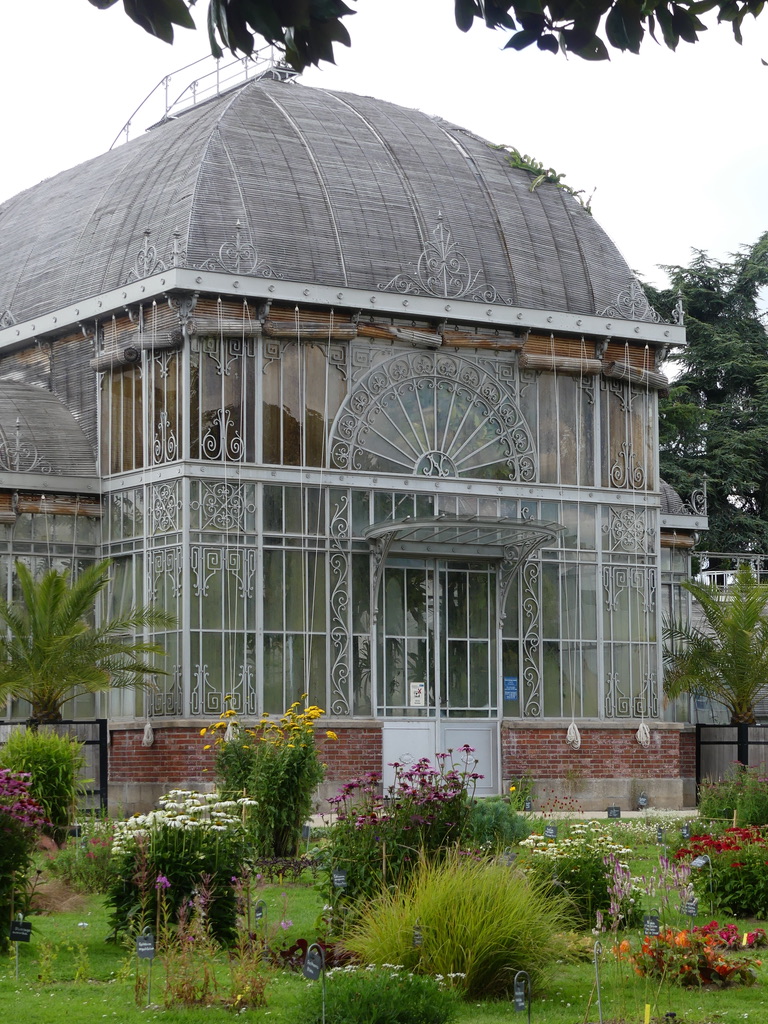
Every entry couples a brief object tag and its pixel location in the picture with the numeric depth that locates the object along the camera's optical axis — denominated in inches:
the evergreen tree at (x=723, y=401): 1872.5
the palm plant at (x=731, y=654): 1191.6
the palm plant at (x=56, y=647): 979.9
